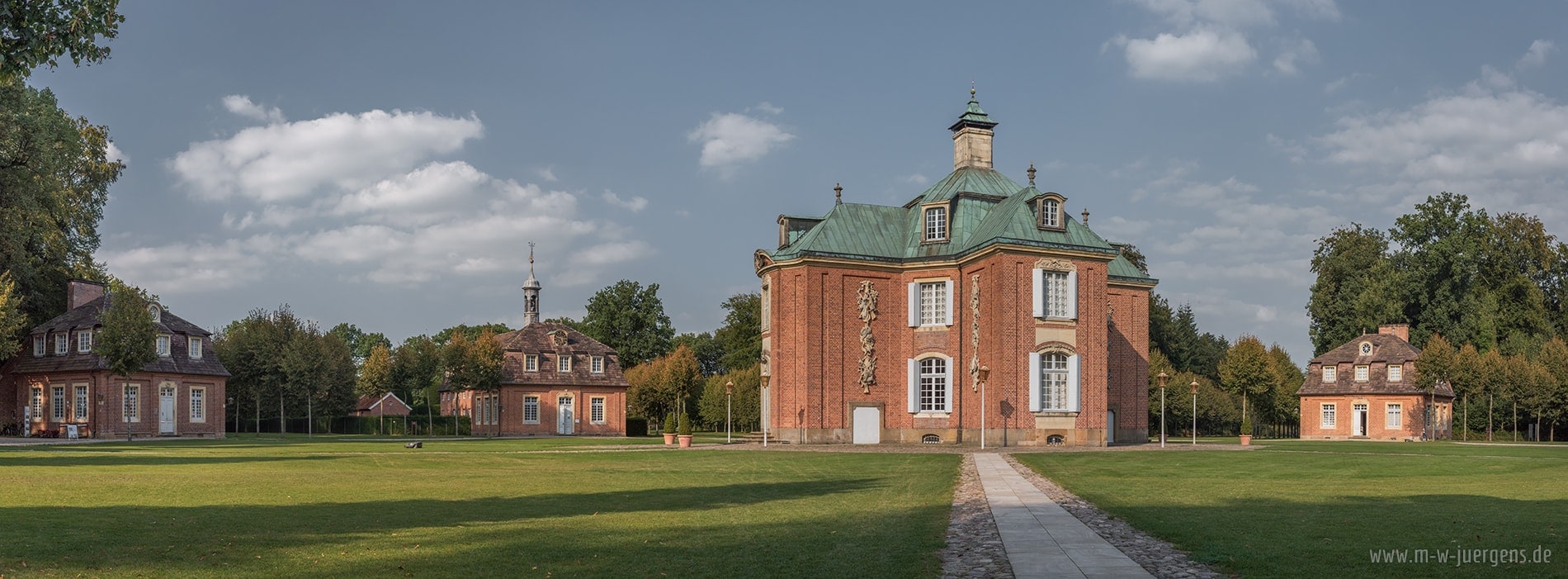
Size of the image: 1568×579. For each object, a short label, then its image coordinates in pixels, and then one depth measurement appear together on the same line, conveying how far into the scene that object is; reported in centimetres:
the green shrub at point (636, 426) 7281
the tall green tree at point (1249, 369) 6981
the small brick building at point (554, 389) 7150
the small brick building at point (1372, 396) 6838
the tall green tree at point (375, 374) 7294
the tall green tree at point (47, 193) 4372
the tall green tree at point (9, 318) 4447
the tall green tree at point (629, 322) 9369
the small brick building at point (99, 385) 5475
